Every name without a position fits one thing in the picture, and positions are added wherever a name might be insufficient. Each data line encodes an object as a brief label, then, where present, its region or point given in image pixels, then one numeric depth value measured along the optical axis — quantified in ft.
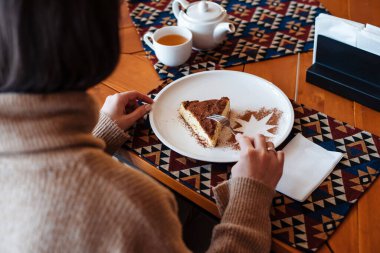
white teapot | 3.79
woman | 1.60
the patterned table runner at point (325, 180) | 2.43
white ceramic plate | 2.97
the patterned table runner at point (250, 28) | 3.84
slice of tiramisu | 3.01
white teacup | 3.63
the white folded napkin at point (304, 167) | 2.62
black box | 3.16
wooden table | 2.40
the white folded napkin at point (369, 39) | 3.01
